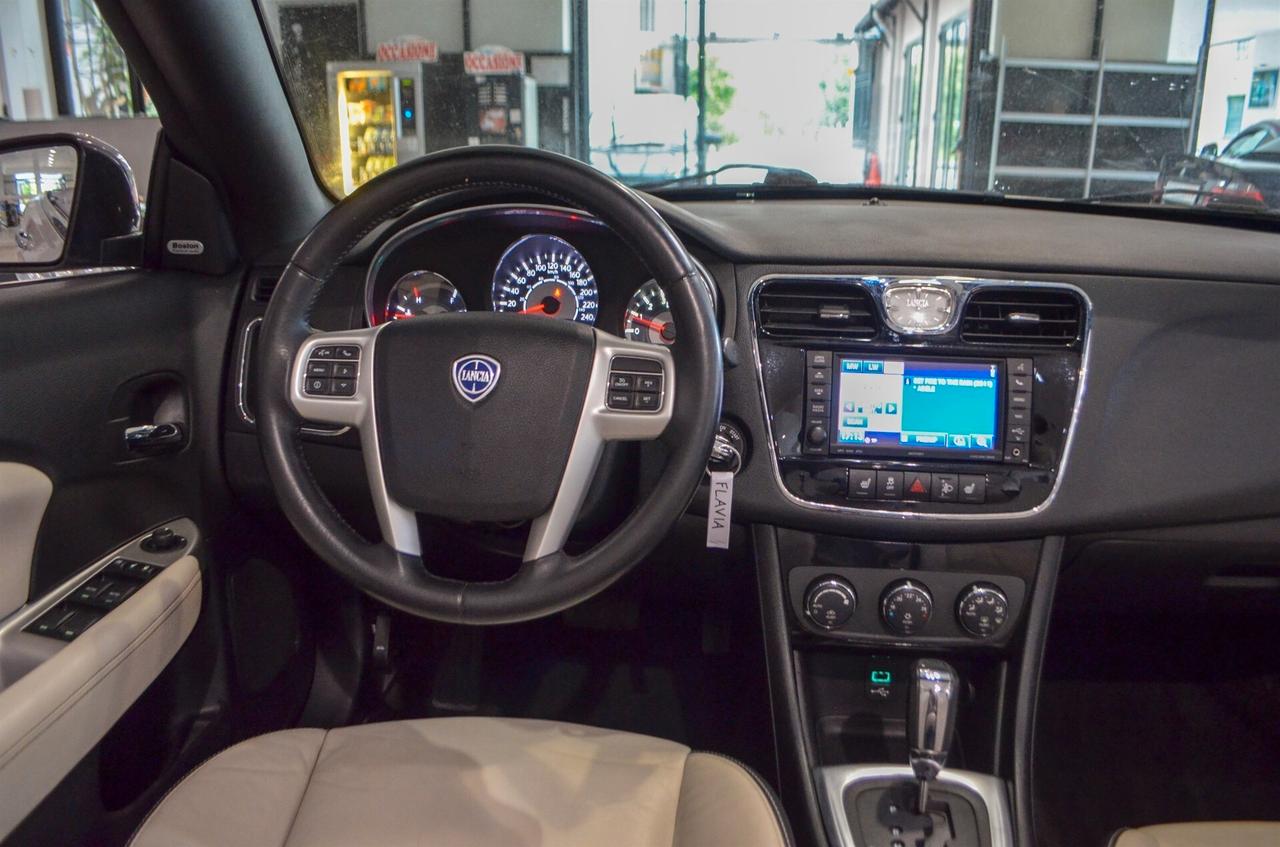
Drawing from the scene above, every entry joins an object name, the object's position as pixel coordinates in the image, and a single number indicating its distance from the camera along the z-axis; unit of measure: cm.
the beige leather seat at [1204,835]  119
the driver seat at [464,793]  113
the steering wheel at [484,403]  113
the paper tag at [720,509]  152
